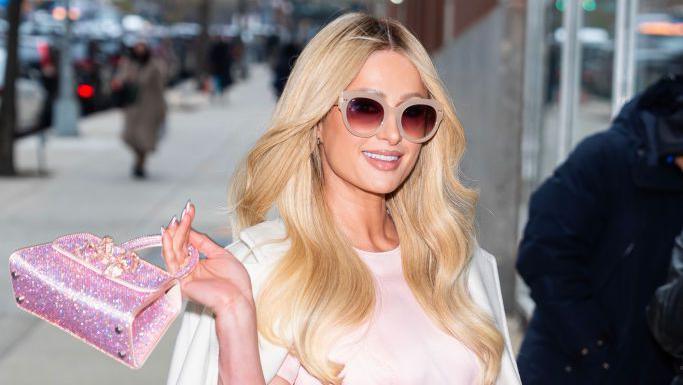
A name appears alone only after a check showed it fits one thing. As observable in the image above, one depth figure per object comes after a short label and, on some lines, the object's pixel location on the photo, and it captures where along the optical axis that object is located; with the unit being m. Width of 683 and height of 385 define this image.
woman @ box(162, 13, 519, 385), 2.62
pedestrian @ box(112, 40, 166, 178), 16.73
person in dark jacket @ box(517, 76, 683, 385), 4.03
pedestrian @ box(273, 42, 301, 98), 20.67
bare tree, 16.36
